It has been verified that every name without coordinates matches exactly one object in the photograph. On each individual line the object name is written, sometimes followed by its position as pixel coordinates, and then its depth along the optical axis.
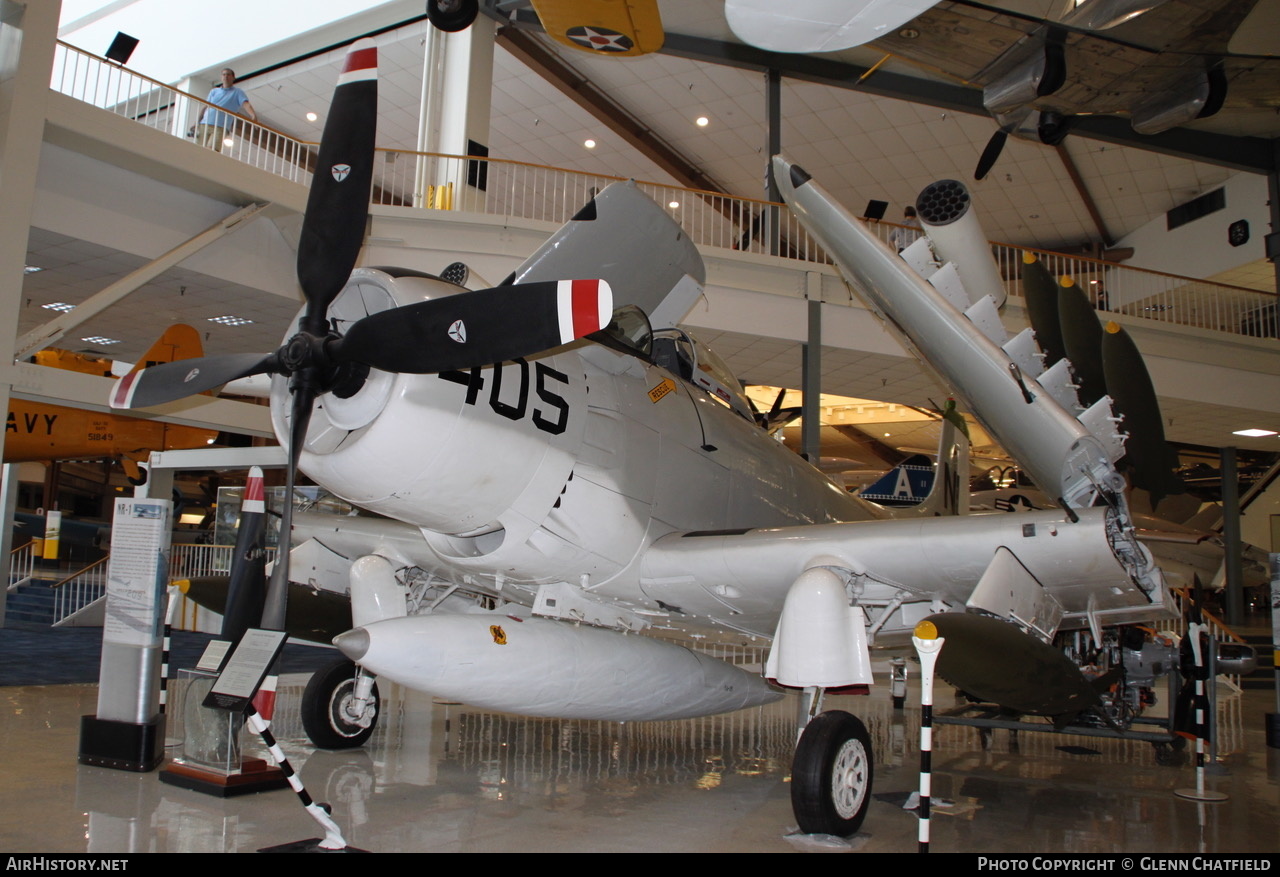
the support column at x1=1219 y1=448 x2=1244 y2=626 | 18.44
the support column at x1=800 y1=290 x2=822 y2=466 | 12.34
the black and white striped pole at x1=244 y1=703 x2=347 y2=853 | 3.50
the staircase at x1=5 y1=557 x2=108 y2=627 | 14.56
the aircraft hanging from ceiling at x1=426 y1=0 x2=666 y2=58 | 10.44
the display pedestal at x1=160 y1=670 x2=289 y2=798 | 4.52
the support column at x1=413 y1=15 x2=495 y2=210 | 14.18
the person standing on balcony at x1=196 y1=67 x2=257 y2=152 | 11.62
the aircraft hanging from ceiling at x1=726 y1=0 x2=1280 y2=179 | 10.00
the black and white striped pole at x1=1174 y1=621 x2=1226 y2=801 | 5.25
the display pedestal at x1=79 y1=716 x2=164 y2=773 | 4.91
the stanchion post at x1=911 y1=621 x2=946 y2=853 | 3.48
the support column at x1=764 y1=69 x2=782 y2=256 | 14.02
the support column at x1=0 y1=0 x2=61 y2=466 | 8.58
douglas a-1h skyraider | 3.86
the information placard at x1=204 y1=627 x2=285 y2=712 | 3.73
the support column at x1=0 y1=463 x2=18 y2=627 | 12.30
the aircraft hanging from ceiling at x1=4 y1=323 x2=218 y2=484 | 15.30
